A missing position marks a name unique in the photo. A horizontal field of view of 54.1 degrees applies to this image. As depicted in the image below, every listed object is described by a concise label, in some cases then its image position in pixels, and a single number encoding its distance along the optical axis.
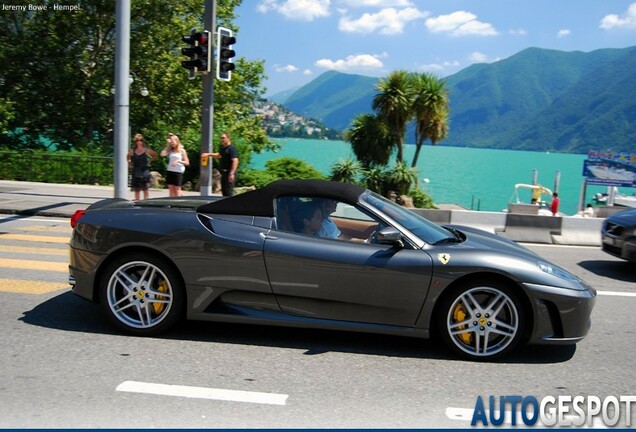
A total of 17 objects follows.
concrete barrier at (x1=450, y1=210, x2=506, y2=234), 13.01
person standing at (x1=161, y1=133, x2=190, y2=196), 12.84
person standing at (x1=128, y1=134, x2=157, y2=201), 12.75
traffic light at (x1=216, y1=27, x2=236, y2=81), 13.72
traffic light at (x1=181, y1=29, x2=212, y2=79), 13.63
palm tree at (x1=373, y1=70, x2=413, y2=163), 21.81
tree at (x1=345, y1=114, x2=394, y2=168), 22.47
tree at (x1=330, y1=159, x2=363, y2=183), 19.98
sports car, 4.86
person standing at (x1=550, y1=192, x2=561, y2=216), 20.60
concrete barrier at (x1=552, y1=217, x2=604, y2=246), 12.54
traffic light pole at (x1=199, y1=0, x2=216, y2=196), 13.95
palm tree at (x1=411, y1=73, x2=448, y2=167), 21.67
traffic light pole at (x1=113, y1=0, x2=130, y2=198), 13.23
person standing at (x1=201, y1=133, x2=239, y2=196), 13.12
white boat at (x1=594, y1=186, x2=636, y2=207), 34.56
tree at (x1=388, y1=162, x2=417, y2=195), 19.56
